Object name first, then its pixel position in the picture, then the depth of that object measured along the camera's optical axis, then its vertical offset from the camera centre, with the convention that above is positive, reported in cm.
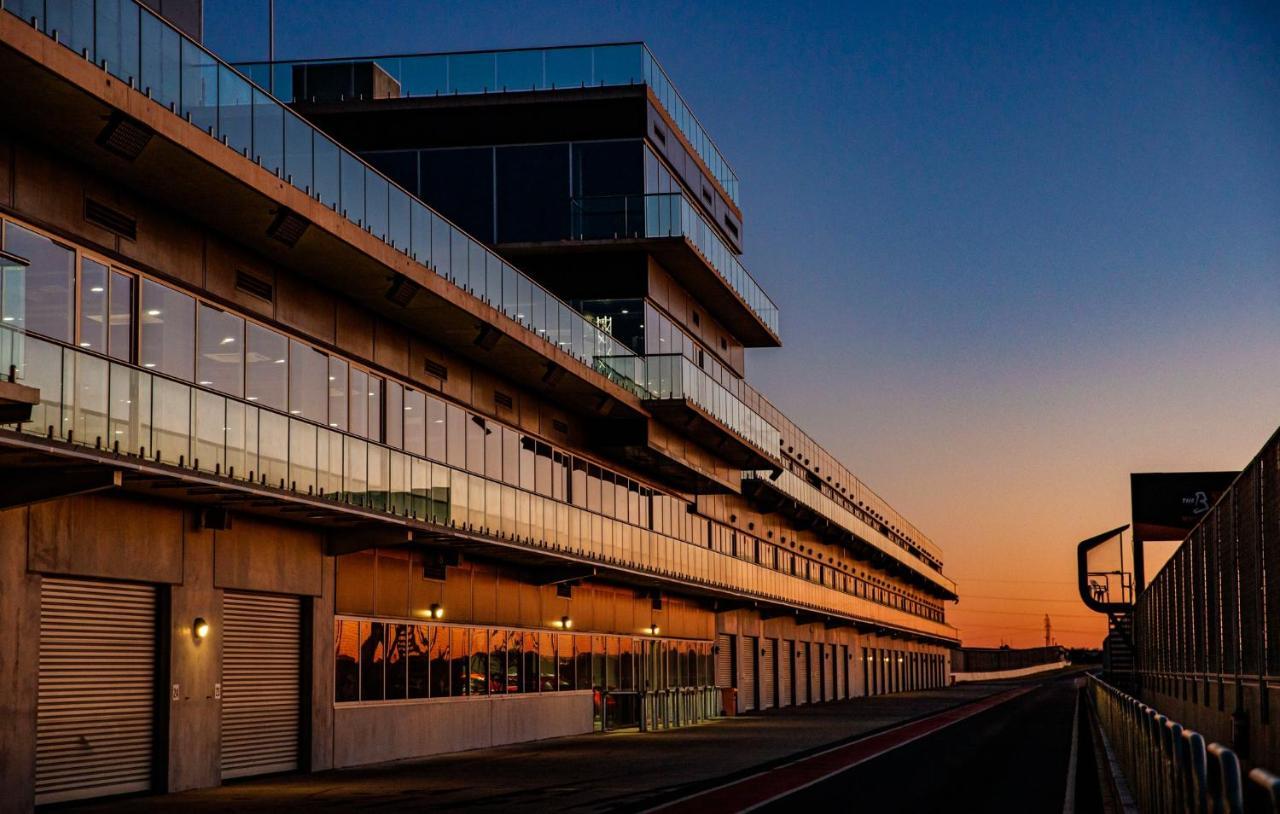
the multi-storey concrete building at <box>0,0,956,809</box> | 1889 +319
